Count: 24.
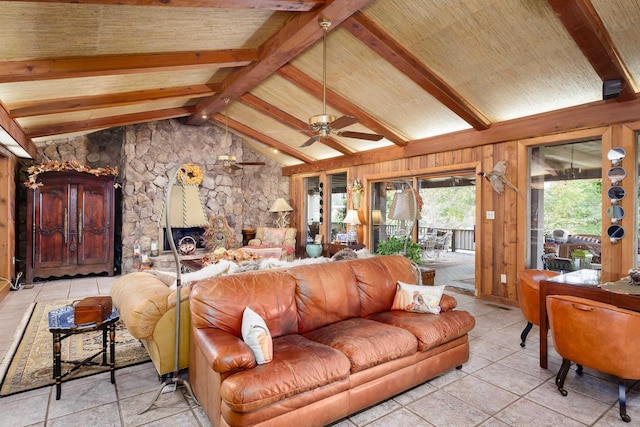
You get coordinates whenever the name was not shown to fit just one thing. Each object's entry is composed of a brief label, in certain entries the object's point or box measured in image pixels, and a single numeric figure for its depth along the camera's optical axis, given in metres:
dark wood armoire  6.05
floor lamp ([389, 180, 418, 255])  4.14
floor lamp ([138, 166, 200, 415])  2.25
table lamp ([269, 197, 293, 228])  8.80
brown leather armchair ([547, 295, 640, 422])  2.24
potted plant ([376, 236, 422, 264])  4.54
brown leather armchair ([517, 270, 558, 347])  3.20
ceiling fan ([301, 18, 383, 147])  3.29
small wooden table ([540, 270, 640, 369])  2.46
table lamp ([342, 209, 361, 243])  7.23
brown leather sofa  1.87
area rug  2.65
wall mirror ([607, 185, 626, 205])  3.76
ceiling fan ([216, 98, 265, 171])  5.93
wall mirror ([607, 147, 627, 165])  3.77
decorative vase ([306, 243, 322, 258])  8.00
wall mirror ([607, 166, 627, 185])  3.75
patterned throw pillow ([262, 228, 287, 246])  8.38
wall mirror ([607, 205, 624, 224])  3.76
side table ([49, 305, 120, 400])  2.36
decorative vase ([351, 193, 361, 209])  7.42
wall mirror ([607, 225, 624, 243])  3.77
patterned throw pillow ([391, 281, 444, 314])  2.95
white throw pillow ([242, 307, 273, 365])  2.01
